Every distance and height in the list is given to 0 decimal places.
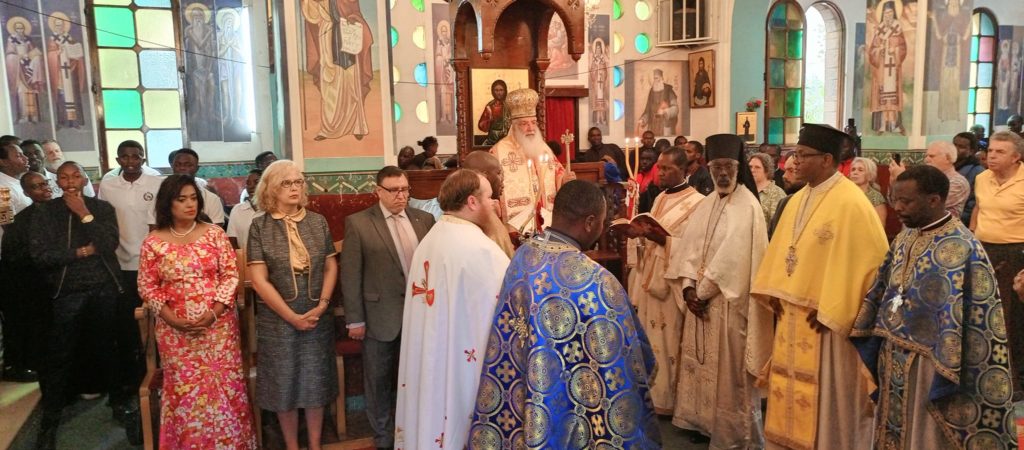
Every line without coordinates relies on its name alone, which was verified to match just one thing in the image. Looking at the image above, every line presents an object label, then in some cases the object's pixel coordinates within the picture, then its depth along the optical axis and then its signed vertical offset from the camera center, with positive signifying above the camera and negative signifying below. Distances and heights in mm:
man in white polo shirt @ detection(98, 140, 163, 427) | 5344 -561
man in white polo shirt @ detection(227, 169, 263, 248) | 5637 -587
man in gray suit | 4121 -770
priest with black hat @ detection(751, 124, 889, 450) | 3438 -788
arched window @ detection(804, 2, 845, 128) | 16578 +1473
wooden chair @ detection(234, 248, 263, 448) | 4418 -1111
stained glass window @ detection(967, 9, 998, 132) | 17359 +1385
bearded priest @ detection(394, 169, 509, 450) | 3092 -714
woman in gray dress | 3979 -823
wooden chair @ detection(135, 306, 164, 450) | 4137 -1352
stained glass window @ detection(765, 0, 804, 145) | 14977 +1245
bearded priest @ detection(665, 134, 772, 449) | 4121 -974
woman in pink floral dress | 3906 -917
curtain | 14117 +461
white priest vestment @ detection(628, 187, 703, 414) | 4789 -1073
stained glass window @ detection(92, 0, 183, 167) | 10719 +1083
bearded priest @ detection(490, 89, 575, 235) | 5758 -222
